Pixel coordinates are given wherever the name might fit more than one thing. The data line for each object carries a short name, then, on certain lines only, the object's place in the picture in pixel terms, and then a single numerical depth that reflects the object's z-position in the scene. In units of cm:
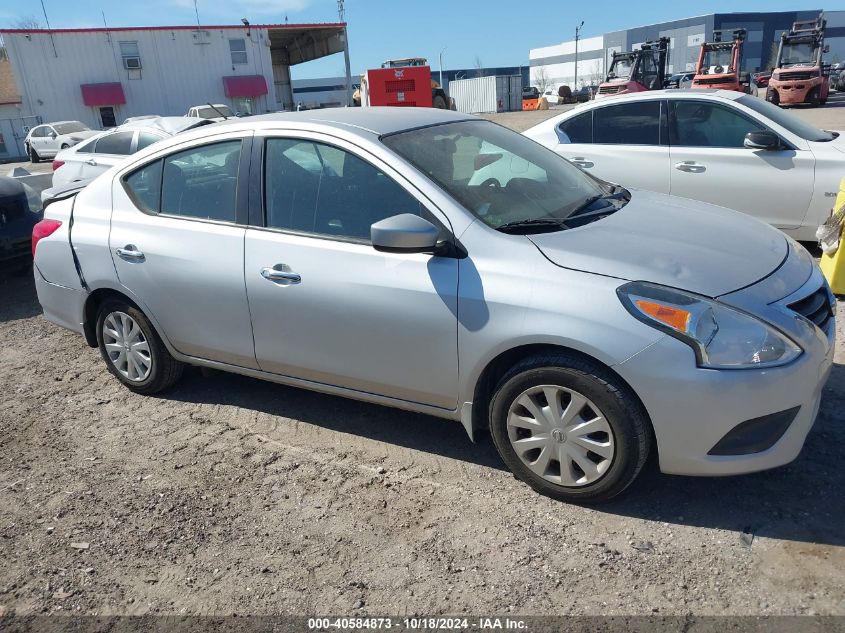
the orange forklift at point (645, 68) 2309
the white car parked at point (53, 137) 2653
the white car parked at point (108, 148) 1033
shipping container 4806
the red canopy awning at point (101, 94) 3631
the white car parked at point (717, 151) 609
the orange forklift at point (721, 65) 2739
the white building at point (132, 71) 3559
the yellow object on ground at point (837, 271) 512
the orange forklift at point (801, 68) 2864
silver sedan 264
